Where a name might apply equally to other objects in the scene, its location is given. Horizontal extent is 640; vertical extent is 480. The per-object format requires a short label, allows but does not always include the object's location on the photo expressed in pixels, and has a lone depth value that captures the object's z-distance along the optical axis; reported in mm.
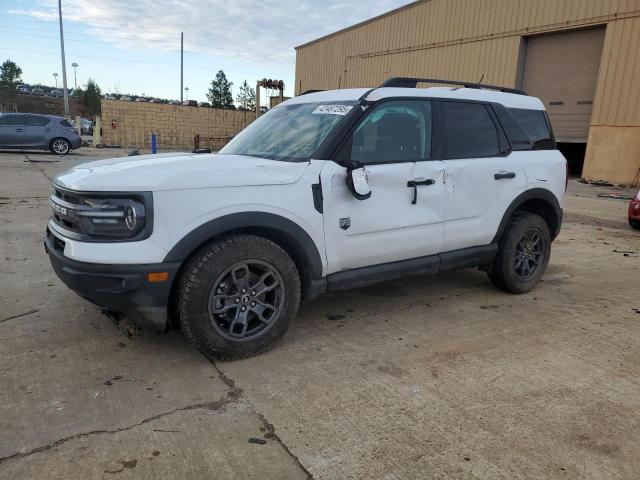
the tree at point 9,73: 76188
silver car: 18594
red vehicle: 8766
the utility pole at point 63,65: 33094
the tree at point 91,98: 69925
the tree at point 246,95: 66000
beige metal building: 16203
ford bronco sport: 2914
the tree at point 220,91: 71500
